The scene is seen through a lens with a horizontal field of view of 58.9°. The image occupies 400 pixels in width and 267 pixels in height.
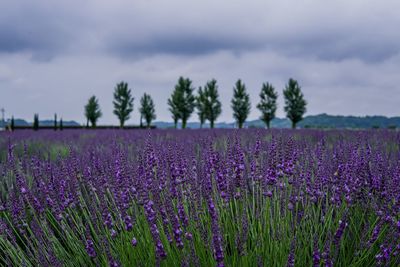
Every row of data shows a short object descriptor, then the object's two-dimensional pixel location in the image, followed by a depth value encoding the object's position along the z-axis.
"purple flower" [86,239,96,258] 2.08
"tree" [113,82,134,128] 48.44
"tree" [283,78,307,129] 44.84
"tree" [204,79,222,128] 43.97
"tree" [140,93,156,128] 50.59
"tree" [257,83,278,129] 44.31
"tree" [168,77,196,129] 44.53
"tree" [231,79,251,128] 44.47
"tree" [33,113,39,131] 30.38
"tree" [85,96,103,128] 51.56
